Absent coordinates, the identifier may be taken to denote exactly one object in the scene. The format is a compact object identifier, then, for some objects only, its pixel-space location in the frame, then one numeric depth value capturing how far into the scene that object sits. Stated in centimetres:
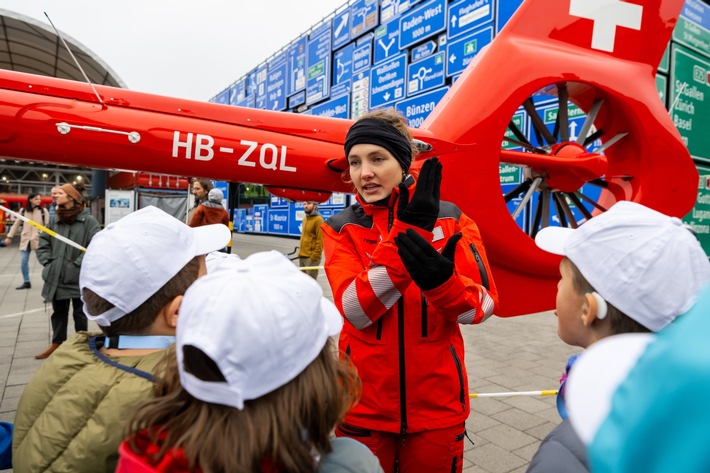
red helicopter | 224
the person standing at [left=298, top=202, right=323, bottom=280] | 763
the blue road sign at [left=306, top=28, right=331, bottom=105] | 1401
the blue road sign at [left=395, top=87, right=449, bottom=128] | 971
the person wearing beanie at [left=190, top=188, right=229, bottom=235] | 523
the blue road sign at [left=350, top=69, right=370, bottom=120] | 1204
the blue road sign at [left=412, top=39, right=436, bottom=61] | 991
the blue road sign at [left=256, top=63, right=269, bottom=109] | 1805
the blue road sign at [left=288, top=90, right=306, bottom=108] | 1548
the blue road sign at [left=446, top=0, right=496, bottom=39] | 858
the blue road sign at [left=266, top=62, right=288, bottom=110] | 1672
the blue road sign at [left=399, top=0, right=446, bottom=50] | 965
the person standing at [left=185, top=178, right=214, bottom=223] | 553
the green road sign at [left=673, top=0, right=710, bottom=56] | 809
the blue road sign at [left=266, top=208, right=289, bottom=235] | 1683
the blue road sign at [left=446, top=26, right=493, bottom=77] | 864
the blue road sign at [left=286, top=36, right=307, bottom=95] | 1532
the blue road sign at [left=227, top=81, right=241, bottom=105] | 2083
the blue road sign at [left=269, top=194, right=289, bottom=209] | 1689
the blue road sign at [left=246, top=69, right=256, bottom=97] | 1889
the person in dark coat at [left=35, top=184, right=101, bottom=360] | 420
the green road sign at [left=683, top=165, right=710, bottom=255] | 831
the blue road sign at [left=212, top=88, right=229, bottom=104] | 2212
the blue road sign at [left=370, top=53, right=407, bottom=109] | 1072
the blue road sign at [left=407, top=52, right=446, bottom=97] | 962
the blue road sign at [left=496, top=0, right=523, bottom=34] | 819
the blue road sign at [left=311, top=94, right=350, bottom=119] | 1295
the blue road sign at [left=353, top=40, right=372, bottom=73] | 1202
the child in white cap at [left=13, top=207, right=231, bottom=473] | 98
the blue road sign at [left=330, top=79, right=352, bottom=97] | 1293
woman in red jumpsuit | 142
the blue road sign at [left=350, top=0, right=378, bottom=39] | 1176
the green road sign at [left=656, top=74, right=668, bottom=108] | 787
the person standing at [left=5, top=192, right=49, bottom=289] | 780
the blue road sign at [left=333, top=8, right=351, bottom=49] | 1302
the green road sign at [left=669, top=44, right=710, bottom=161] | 802
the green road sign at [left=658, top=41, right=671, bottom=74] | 789
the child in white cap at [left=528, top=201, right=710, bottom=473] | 91
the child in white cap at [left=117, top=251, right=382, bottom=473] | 75
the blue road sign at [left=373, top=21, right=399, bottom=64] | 1097
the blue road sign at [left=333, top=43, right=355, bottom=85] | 1294
